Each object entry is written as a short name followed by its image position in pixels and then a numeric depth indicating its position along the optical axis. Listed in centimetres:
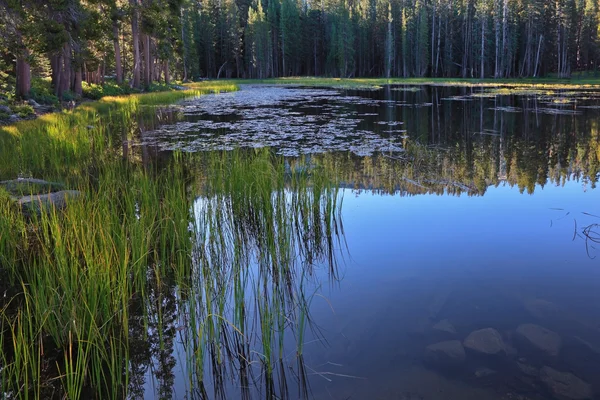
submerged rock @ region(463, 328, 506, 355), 370
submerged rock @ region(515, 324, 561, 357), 372
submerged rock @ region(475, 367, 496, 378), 341
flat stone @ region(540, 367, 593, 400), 319
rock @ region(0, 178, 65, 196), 680
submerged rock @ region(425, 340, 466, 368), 356
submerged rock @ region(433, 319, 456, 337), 398
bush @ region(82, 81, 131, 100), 2767
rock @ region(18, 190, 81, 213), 621
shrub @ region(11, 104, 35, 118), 1696
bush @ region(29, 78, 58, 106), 2155
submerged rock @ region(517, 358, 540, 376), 343
